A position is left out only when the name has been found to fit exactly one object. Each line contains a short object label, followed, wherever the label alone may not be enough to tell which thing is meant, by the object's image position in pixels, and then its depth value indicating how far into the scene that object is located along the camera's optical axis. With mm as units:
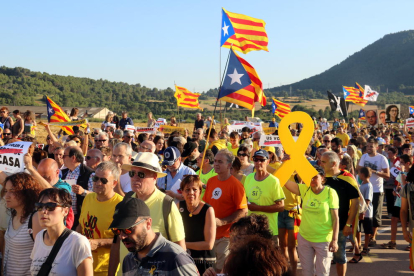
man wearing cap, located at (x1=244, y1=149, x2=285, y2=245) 6434
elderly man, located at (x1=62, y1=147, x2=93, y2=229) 6078
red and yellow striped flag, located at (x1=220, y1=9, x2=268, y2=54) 9234
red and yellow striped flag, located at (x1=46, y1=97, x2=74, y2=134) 13578
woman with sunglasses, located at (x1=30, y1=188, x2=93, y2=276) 3568
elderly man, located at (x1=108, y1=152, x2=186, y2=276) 4020
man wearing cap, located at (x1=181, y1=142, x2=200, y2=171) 8109
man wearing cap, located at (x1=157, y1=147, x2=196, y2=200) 6172
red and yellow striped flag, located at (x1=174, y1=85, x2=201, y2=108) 21156
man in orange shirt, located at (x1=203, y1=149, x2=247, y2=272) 5641
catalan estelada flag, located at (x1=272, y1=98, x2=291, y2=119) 20158
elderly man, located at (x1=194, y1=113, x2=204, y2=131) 16984
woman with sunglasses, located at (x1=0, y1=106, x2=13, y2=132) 13912
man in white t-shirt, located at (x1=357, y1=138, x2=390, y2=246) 9414
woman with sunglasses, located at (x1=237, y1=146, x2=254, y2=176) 8258
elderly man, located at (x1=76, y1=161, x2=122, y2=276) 4500
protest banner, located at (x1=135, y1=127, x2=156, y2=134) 14622
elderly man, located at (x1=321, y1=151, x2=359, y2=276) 6480
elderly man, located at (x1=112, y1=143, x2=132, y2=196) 6559
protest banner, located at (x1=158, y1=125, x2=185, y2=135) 15203
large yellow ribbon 6205
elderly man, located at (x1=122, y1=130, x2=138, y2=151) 11101
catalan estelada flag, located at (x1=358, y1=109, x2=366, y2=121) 33906
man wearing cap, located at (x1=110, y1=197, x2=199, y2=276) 3121
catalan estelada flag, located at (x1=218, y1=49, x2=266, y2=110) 8109
